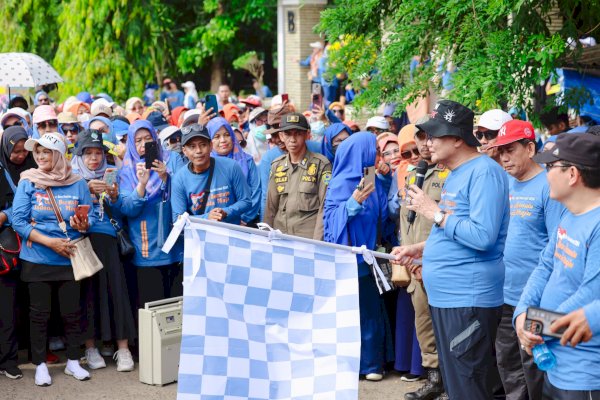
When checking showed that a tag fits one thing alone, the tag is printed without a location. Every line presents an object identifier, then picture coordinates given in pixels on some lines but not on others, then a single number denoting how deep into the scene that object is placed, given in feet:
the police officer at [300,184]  25.82
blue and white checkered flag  18.01
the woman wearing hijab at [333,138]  29.35
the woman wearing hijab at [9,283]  26.05
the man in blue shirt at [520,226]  19.24
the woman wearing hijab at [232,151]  29.35
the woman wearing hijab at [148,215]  27.12
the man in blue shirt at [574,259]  13.97
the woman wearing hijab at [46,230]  25.37
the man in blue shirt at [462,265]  17.87
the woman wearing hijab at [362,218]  24.80
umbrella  46.48
